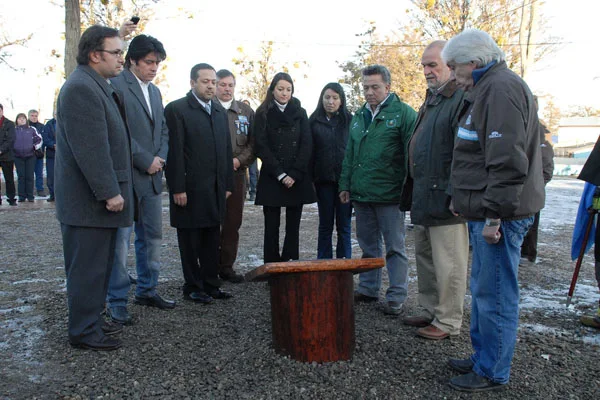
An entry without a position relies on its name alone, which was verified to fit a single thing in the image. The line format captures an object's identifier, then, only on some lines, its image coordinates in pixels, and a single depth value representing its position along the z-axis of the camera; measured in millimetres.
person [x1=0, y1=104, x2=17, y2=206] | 12172
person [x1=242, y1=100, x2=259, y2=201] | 13388
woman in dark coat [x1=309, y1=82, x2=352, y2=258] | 5492
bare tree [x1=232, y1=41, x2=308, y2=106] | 27656
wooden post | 3350
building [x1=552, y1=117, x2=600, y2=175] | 83162
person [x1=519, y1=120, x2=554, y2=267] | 6012
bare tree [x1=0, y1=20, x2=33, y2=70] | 24828
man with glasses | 3461
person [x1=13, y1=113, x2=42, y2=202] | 12523
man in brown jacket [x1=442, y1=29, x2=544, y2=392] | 2754
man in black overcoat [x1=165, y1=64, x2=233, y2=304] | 4758
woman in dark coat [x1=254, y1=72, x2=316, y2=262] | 5316
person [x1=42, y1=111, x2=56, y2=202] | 13094
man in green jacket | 4605
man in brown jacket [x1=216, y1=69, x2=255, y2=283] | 5652
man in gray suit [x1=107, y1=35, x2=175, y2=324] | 4168
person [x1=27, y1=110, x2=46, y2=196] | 13227
